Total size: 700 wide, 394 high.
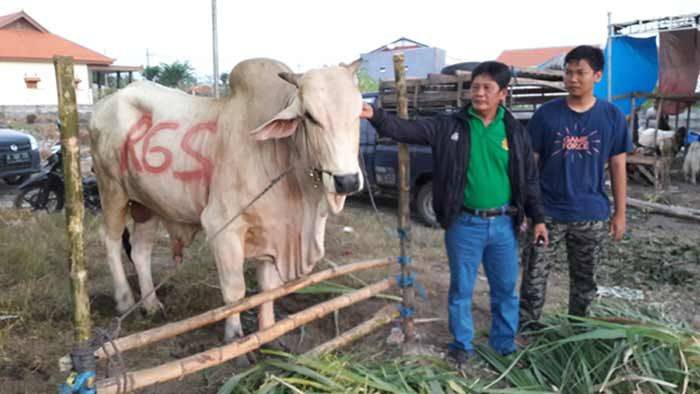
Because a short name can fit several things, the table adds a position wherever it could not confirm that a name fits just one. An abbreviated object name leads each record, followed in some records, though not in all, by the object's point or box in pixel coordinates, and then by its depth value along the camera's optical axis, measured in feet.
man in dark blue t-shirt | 9.65
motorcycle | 23.70
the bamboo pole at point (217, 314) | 7.38
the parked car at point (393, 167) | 22.49
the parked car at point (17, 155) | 29.25
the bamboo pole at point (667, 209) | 23.15
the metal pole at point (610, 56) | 31.73
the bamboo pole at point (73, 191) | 6.41
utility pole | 27.02
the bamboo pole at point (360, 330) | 9.35
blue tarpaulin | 32.50
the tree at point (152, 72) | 119.03
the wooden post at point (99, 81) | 100.51
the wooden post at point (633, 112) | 33.19
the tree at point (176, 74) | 118.73
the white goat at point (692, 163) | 32.55
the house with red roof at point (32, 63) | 81.10
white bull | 8.48
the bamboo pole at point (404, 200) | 10.33
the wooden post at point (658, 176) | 30.19
